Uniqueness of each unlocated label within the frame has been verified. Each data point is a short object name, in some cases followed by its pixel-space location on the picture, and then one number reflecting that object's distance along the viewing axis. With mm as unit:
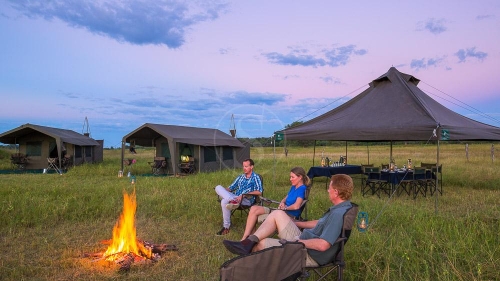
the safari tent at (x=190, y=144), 12844
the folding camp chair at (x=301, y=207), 4113
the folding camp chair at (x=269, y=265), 2363
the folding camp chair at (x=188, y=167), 13188
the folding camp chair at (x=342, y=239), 2824
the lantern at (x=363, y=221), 4148
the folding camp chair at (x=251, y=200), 5170
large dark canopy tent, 7160
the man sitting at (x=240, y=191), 5031
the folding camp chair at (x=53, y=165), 14836
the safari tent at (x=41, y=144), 15720
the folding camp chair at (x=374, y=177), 8016
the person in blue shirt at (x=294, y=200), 4078
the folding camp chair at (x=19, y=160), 15711
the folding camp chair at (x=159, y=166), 13734
